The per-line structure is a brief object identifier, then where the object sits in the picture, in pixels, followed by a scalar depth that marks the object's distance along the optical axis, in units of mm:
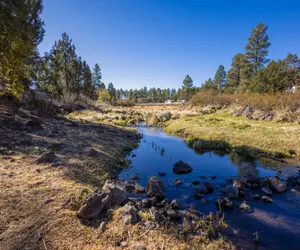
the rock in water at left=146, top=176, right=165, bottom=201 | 5225
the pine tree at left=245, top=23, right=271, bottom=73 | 34094
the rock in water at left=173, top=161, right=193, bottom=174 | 7496
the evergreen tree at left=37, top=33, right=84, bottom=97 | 30641
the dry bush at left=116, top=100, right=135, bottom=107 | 60588
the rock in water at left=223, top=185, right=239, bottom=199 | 5453
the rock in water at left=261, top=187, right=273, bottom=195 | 5668
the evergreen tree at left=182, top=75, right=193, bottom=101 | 60500
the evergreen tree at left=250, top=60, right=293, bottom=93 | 24500
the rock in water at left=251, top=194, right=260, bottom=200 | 5391
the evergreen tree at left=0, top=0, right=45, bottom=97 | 6406
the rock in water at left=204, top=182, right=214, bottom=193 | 5908
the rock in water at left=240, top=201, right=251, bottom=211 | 4798
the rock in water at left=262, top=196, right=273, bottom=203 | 5227
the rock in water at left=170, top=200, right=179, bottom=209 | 4753
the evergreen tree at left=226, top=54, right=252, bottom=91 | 35406
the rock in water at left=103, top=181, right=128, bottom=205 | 4235
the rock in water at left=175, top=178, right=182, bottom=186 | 6356
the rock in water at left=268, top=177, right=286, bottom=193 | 5860
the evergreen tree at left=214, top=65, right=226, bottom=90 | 54844
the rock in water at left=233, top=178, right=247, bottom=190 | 5969
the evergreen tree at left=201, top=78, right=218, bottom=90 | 45988
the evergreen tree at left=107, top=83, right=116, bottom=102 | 70269
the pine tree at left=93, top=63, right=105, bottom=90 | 54056
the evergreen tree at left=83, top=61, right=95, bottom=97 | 43438
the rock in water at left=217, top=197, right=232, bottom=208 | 4957
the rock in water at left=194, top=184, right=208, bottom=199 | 5449
